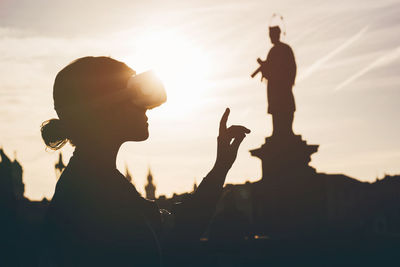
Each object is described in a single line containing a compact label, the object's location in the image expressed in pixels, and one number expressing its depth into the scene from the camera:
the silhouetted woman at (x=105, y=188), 1.94
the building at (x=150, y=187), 127.40
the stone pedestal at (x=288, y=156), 12.44
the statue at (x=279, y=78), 12.75
